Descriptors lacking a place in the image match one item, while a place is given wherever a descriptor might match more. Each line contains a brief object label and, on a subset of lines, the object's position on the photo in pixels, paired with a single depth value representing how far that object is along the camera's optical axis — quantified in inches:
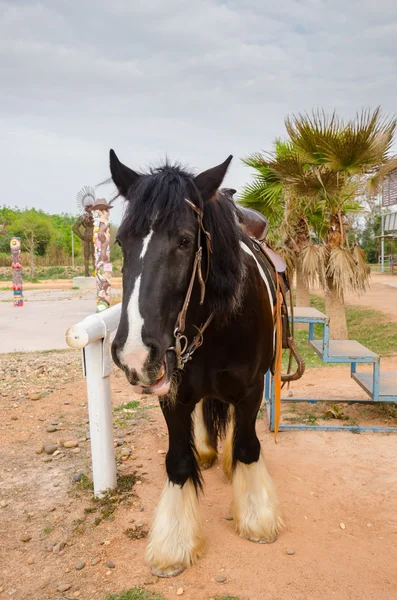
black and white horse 64.8
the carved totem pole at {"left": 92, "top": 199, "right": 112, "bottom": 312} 382.0
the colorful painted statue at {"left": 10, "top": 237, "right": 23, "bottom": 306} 591.2
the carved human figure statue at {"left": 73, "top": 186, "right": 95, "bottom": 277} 635.5
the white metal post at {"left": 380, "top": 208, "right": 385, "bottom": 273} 946.7
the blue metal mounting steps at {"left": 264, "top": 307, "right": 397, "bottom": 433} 157.2
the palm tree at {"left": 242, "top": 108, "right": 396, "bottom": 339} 266.4
